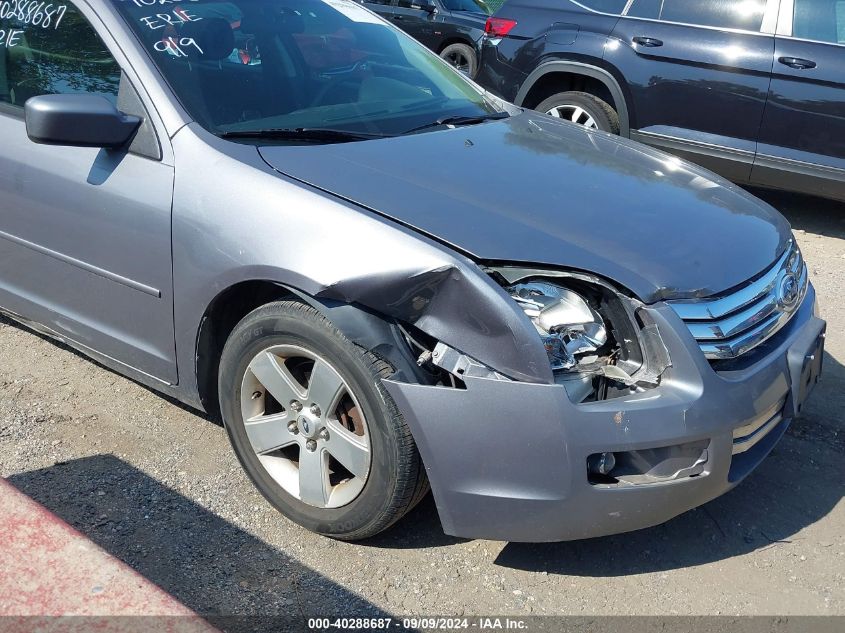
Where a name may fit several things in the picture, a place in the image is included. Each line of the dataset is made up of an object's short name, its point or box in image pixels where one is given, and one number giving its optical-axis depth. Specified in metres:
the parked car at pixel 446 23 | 11.45
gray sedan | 2.49
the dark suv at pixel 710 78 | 6.03
